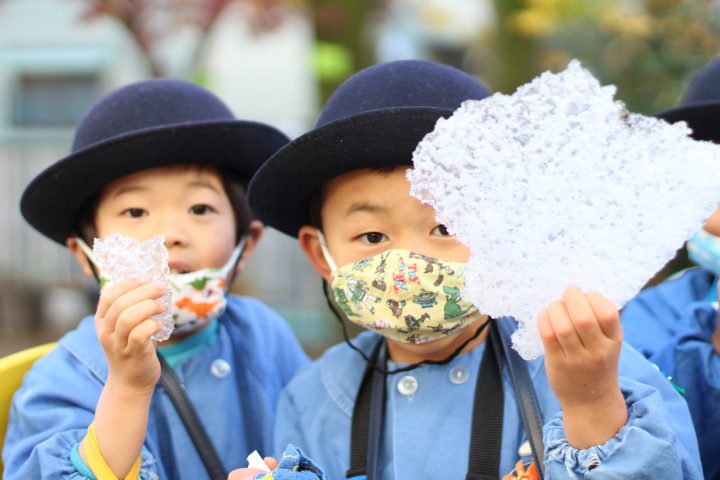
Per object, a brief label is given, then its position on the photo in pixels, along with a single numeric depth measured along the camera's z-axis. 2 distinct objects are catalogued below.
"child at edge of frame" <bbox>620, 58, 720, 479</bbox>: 1.23
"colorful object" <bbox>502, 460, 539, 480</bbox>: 1.06
